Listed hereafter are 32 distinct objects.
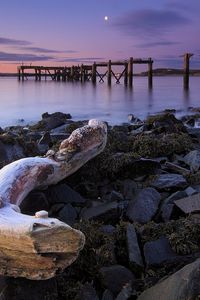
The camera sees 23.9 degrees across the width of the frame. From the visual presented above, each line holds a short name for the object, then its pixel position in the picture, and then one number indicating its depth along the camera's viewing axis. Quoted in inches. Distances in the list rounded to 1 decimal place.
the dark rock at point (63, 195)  205.6
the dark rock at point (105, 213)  187.6
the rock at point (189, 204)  179.0
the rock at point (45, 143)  296.5
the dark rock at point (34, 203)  190.5
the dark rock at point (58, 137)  329.1
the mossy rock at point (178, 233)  150.9
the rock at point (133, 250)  144.9
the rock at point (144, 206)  183.8
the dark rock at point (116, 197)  210.2
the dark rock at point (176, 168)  244.1
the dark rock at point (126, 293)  128.2
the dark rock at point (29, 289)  126.0
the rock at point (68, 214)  191.0
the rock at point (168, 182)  219.6
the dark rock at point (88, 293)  129.6
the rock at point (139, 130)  407.8
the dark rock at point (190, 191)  205.4
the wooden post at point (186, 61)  1388.8
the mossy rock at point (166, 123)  370.0
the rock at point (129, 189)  218.6
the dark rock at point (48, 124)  495.7
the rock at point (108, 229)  170.0
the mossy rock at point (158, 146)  278.1
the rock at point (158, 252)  144.3
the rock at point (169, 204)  184.5
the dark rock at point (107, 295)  131.1
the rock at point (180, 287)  108.6
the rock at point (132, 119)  673.5
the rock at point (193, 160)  253.3
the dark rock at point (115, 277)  136.3
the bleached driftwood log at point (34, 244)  121.2
